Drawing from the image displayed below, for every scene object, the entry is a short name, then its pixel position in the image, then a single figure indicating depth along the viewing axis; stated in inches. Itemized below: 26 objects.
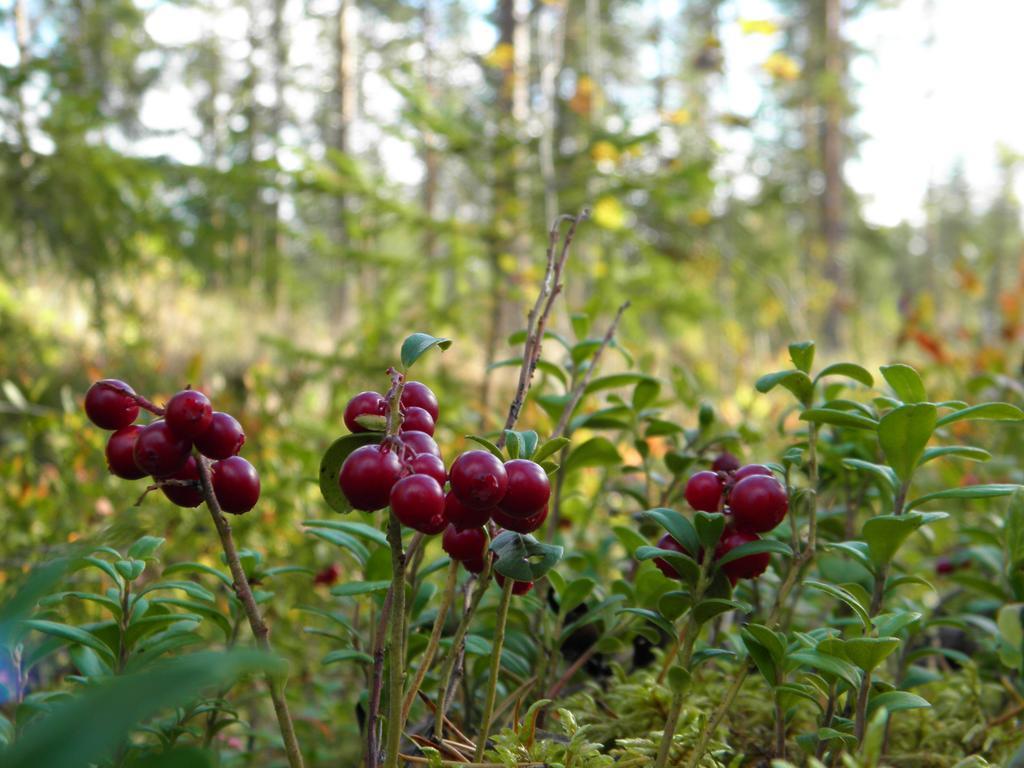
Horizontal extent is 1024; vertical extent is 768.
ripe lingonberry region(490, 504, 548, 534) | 7.0
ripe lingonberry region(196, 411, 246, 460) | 6.8
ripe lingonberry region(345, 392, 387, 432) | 7.0
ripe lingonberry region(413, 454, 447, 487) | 6.6
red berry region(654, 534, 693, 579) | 8.0
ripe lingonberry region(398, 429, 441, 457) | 6.8
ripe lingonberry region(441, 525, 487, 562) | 7.3
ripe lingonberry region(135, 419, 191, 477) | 6.6
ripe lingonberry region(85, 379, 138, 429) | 6.9
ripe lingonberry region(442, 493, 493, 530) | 6.8
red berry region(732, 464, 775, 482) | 7.5
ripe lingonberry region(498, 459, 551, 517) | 6.7
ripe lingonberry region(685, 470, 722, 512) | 7.8
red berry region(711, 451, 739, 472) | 9.0
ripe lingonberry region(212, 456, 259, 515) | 7.1
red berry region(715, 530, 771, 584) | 7.6
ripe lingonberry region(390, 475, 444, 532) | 6.3
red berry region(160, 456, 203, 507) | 7.0
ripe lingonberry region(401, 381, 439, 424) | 7.4
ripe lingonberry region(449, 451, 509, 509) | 6.4
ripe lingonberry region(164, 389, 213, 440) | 6.5
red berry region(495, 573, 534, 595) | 7.9
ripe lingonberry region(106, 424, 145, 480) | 7.0
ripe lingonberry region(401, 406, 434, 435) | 7.3
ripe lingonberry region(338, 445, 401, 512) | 6.5
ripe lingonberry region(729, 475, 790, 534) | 7.3
